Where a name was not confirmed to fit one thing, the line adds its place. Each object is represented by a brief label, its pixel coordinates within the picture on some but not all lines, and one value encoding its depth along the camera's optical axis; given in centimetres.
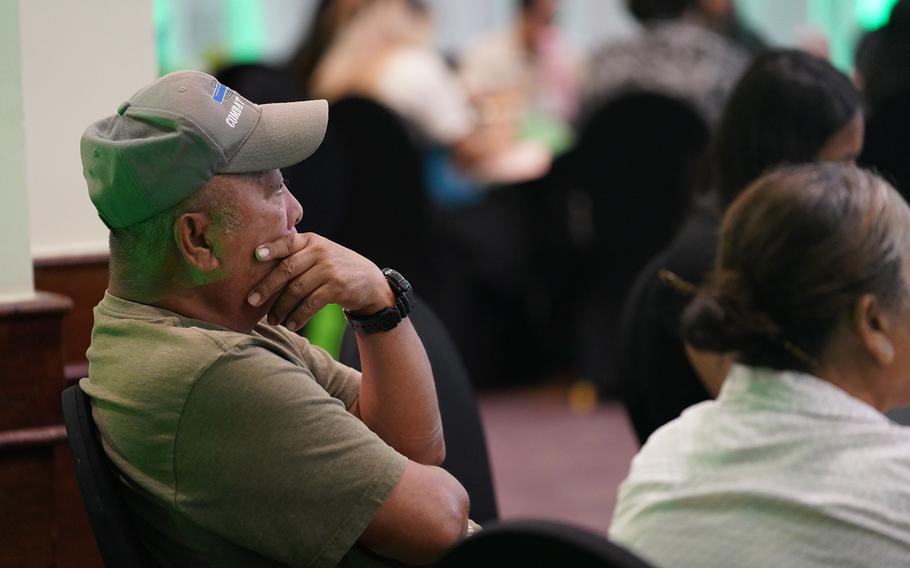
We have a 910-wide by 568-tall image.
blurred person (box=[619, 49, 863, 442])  483
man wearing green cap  298
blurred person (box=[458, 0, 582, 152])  1236
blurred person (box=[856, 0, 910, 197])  559
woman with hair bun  277
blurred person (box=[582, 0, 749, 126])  1002
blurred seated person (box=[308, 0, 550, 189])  1055
